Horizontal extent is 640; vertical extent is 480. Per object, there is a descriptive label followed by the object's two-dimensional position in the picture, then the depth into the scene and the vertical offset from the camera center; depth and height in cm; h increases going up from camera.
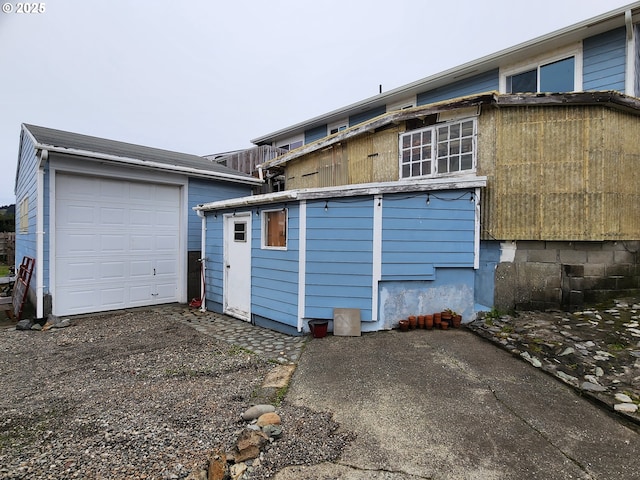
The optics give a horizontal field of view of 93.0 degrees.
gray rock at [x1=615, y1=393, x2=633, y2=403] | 281 -150
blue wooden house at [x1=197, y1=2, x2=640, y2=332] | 508 +18
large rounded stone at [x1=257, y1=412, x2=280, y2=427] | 257 -159
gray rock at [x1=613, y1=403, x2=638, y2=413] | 266 -150
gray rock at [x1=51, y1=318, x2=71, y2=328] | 584 -181
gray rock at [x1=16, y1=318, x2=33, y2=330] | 564 -177
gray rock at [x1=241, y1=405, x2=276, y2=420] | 270 -161
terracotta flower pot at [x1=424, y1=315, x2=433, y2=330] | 512 -146
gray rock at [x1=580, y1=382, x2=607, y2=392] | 302 -151
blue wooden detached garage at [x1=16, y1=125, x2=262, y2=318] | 619 +25
